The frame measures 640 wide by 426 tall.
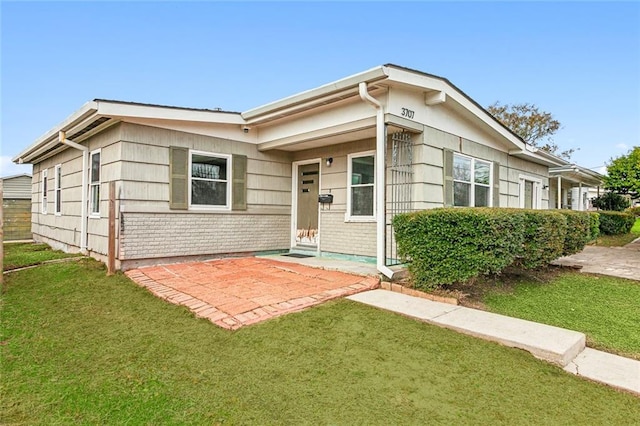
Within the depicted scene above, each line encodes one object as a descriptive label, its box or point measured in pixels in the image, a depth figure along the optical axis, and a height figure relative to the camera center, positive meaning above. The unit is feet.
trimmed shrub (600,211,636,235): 45.83 -1.14
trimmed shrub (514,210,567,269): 18.24 -1.27
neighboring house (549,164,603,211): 43.60 +4.88
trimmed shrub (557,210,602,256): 21.94 -1.14
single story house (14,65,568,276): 21.17 +3.17
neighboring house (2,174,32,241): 49.06 -0.89
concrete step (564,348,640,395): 9.00 -4.34
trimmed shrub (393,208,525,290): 15.02 -1.29
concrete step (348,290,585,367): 10.52 -3.97
